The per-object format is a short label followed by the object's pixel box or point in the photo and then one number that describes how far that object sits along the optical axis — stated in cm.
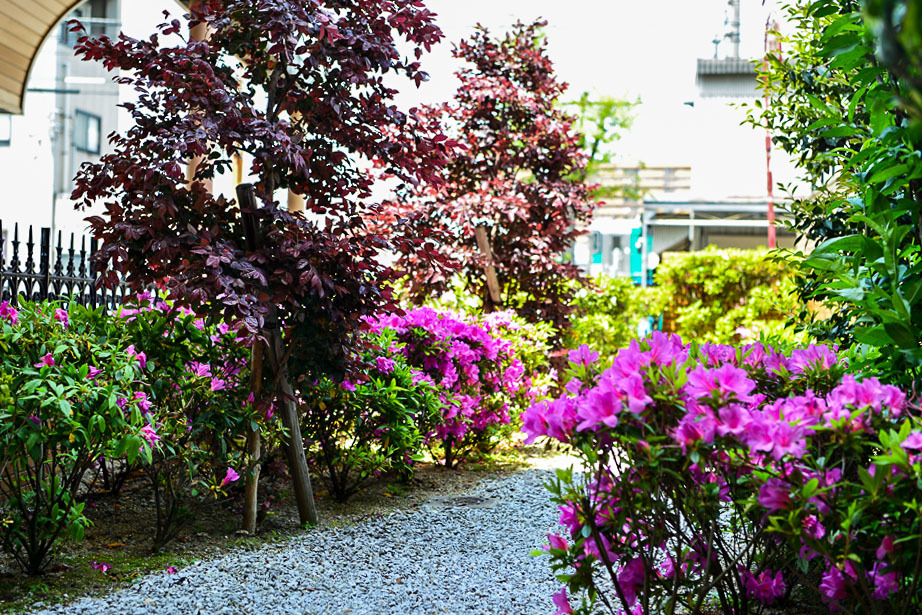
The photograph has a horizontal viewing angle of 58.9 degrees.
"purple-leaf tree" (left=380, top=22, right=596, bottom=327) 754
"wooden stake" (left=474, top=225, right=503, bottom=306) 767
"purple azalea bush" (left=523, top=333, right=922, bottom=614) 179
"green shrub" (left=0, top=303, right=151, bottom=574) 282
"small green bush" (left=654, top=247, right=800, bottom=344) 1007
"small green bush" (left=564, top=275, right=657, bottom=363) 966
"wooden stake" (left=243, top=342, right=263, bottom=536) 390
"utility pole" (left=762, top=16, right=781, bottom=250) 945
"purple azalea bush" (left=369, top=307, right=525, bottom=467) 569
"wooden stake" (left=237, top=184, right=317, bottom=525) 383
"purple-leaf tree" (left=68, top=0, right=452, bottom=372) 343
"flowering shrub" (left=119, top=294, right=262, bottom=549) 356
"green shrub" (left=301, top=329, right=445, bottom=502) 461
